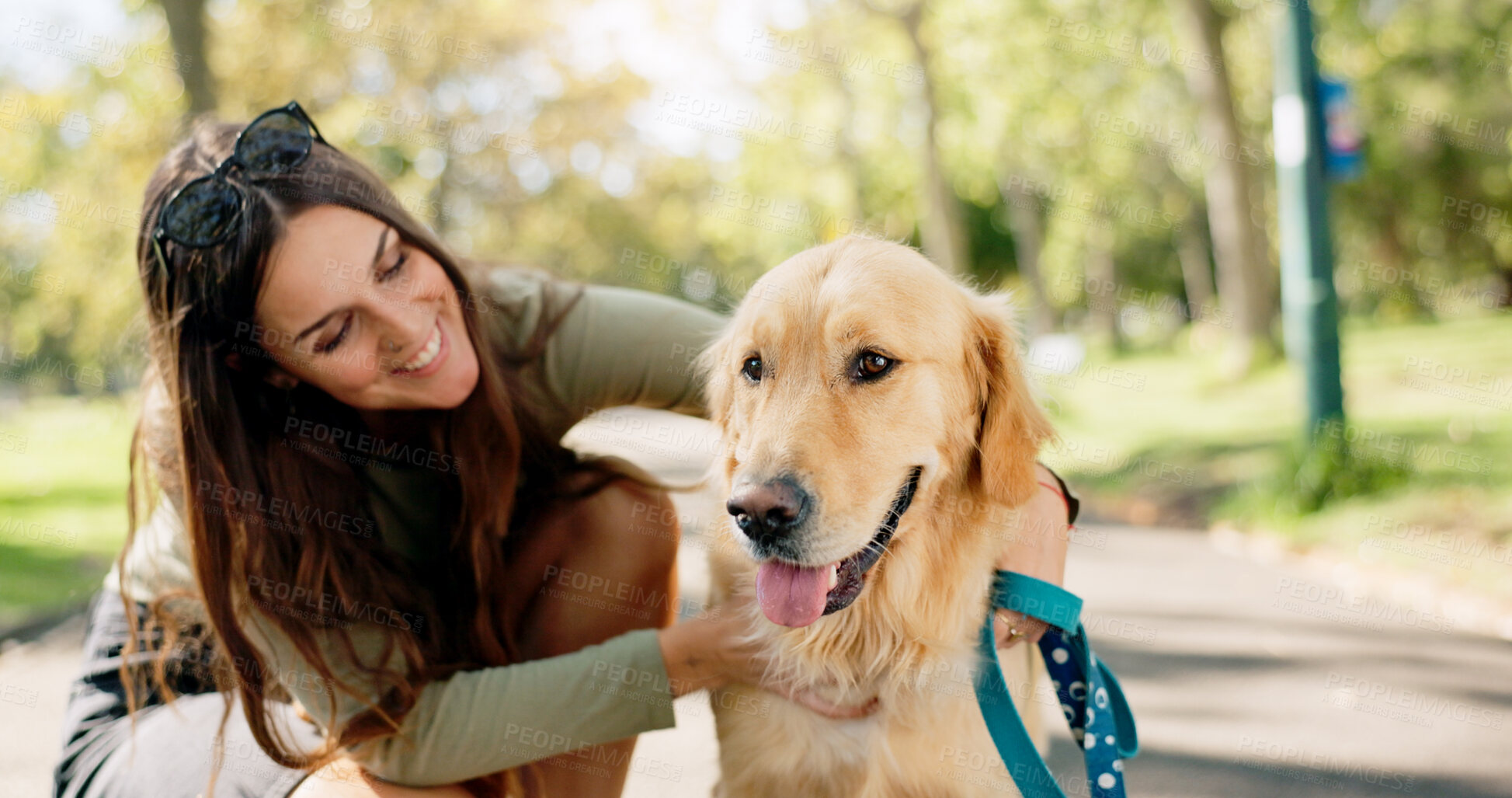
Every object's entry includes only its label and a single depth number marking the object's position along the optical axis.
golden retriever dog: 2.08
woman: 2.23
